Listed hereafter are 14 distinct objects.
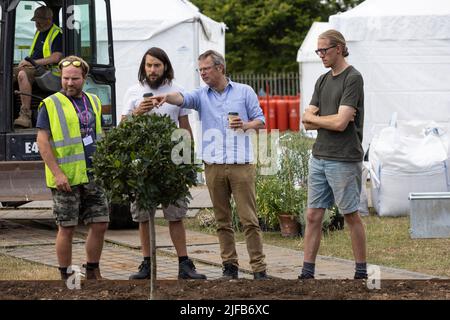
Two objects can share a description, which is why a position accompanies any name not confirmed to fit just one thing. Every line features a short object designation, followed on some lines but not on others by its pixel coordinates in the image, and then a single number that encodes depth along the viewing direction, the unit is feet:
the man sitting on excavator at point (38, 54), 36.04
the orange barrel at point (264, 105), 85.35
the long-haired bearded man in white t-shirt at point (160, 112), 26.13
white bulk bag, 40.63
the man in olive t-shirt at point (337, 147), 25.08
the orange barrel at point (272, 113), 86.58
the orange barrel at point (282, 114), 86.94
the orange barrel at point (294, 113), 86.43
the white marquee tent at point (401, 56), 55.36
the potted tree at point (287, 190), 34.96
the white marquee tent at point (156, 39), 56.08
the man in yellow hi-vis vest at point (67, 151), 24.98
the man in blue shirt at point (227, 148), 25.84
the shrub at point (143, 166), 21.54
